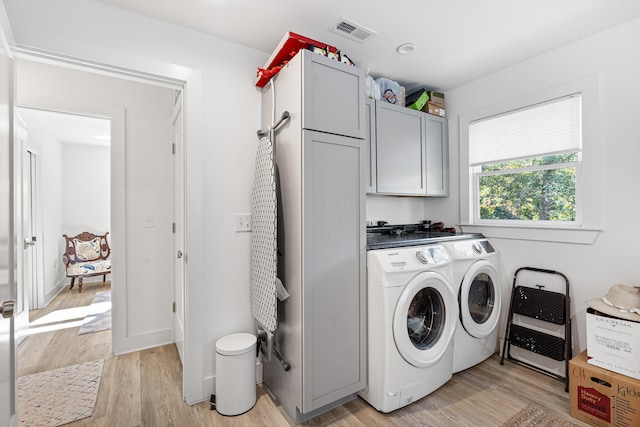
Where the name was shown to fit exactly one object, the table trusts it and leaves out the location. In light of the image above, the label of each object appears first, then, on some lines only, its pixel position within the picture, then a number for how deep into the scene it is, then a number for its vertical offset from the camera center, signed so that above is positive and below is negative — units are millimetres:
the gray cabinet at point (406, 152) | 2498 +542
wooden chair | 4535 -640
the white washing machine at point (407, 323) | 1787 -701
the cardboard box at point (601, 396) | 1596 -1023
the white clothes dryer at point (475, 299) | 2178 -660
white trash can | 1812 -994
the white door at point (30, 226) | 3277 -122
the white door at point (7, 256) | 1101 -157
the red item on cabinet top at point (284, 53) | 1740 +989
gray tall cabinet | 1681 -120
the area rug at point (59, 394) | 1778 -1182
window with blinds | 2246 +420
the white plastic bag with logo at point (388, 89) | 2600 +1081
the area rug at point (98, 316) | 3139 -1163
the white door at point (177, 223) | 2447 -68
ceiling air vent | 1872 +1183
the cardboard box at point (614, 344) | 1634 -747
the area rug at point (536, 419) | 1708 -1197
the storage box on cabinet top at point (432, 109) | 2854 +993
